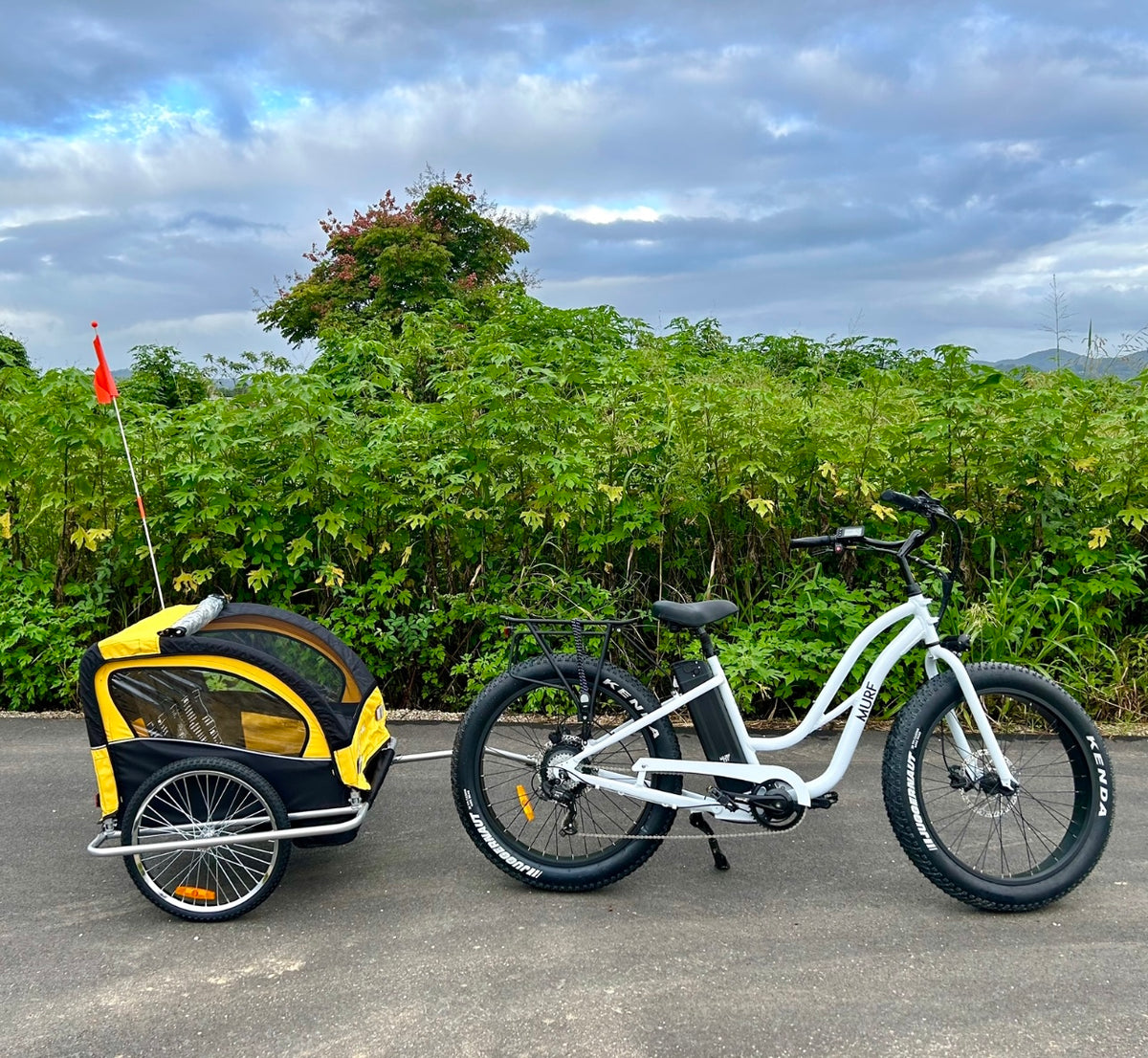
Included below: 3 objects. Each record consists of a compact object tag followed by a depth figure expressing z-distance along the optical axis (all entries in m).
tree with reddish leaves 21.95
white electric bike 3.14
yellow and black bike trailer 3.15
